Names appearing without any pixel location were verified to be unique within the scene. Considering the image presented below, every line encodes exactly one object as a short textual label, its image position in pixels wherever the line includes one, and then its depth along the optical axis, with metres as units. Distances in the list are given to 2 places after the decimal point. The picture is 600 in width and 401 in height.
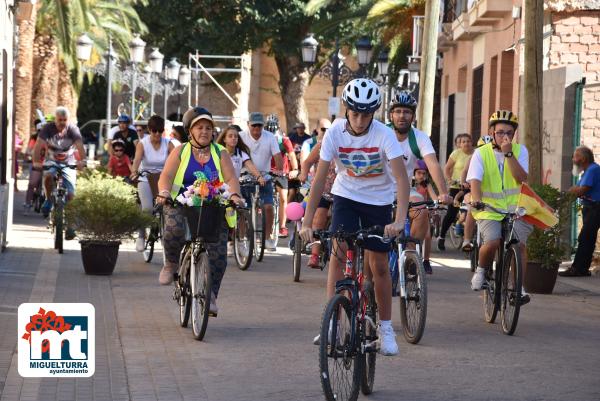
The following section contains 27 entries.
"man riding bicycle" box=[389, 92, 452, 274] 11.56
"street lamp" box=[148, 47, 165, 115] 43.50
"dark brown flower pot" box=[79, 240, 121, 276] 14.91
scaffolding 49.38
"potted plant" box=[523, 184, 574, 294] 14.67
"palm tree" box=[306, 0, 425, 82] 35.12
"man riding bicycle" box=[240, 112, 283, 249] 18.16
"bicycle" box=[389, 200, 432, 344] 10.02
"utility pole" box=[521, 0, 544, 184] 16.48
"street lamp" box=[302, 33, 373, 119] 35.38
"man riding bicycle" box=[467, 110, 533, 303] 11.56
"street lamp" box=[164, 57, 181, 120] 44.70
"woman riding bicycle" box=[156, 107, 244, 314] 10.80
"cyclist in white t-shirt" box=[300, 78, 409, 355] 8.32
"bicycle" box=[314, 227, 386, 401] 7.27
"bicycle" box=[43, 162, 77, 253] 16.59
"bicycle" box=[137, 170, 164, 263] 16.40
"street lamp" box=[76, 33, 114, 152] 35.78
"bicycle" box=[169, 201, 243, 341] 10.24
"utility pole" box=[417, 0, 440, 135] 23.67
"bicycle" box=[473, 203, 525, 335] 10.88
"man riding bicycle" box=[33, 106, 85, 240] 19.06
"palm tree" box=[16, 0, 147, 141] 39.41
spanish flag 11.70
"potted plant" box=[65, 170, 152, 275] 14.95
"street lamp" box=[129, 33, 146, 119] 39.34
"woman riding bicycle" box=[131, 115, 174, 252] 16.78
